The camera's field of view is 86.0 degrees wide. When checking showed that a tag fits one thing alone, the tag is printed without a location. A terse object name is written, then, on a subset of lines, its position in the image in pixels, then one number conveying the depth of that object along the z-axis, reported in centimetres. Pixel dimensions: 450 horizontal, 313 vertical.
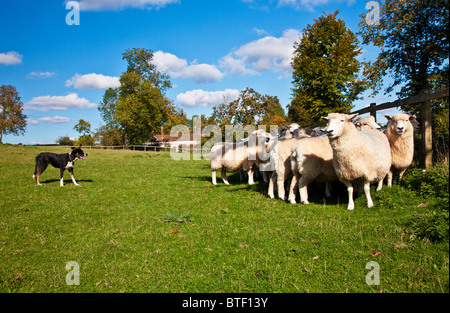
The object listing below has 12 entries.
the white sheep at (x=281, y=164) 779
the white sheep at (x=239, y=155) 1043
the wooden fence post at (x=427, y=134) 651
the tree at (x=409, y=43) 1021
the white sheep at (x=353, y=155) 581
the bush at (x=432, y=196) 367
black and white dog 1165
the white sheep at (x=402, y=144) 652
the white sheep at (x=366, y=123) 819
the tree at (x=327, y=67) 1733
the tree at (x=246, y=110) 2233
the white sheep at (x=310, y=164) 697
